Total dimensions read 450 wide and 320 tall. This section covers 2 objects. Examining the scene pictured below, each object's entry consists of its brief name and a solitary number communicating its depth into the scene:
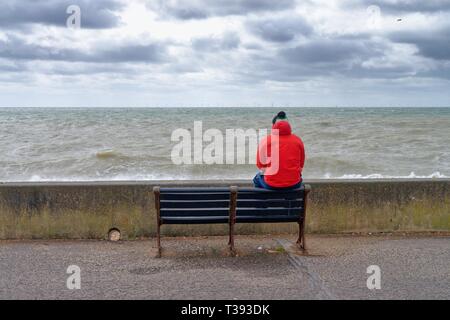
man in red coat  6.35
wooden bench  6.21
